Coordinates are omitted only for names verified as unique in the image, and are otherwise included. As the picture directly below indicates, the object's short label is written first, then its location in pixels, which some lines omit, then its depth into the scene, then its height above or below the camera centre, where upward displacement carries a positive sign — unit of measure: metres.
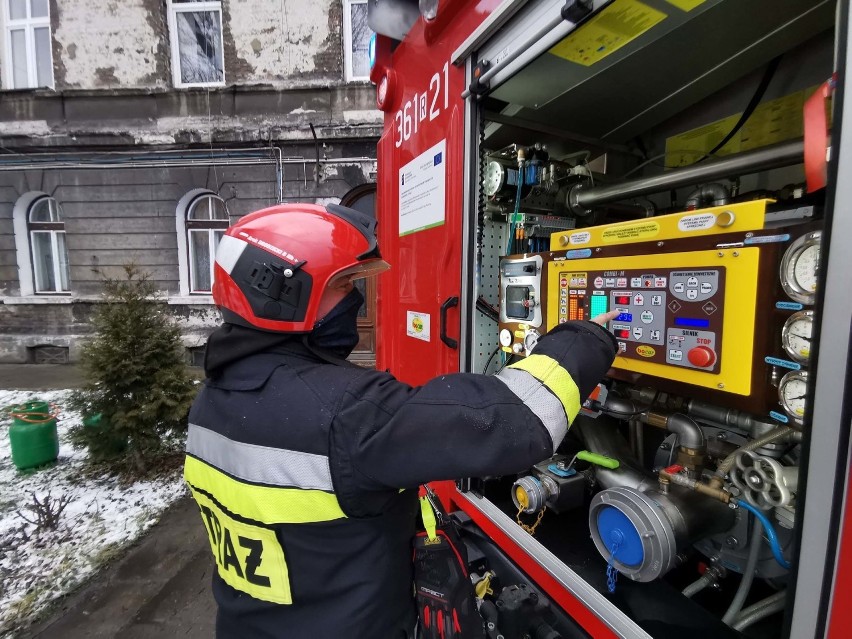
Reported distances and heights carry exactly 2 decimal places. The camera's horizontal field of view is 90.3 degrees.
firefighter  0.90 -0.33
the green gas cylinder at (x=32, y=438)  3.95 -1.50
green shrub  3.69 -0.90
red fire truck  0.86 +0.01
